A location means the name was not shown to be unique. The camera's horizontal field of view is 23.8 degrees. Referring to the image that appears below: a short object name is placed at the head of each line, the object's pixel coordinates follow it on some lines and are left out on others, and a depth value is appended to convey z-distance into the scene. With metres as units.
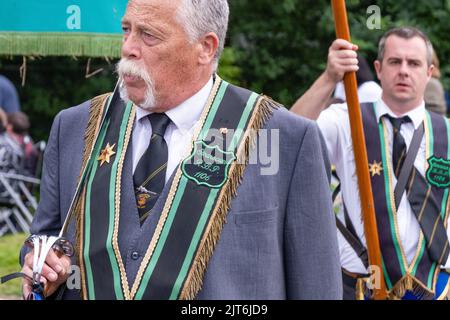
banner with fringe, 4.37
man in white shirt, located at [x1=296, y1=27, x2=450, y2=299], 5.04
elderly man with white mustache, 3.24
